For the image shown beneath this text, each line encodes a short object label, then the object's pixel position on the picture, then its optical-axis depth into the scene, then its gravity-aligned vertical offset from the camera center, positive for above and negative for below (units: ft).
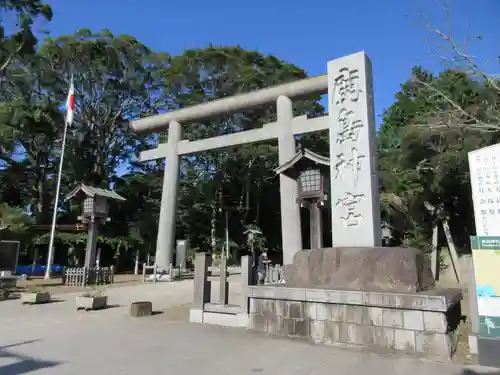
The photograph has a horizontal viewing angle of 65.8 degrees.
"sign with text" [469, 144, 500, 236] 15.53 +3.10
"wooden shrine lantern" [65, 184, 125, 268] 51.06 +7.14
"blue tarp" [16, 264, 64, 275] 65.03 -1.36
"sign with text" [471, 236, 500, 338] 14.79 -0.67
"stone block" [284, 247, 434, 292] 18.01 -0.25
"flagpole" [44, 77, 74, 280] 54.03 +4.04
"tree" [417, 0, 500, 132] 21.50 +13.23
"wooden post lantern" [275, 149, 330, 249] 37.96 +7.94
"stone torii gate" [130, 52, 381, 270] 21.36 +9.49
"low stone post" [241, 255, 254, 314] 21.84 -0.79
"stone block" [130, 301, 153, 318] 26.65 -3.17
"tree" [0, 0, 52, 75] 48.47 +29.06
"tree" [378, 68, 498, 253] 49.47 +12.87
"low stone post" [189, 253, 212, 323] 23.97 -1.45
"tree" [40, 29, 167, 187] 79.87 +37.48
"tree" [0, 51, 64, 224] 70.18 +24.41
